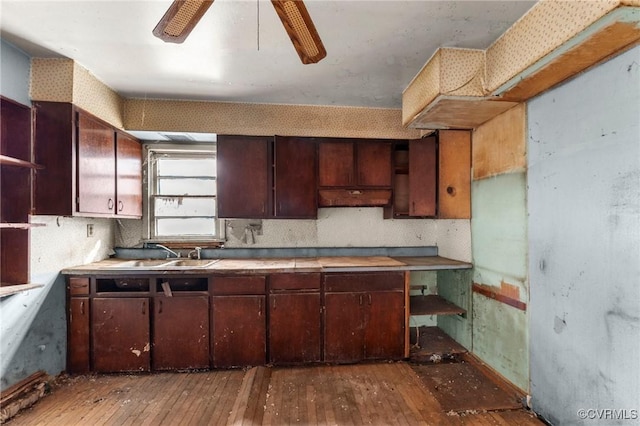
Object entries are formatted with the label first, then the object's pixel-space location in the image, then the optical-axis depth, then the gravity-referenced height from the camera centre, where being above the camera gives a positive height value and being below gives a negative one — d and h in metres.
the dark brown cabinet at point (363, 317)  2.68 -0.95
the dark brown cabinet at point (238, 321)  2.60 -0.95
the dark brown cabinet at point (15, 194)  2.16 +0.15
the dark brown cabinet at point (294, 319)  2.64 -0.94
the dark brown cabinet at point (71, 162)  2.26 +0.43
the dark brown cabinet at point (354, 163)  3.07 +0.53
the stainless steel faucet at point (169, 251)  3.19 -0.40
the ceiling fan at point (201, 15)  1.09 +0.76
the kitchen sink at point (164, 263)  2.63 -0.49
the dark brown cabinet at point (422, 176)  3.04 +0.39
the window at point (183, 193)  3.33 +0.25
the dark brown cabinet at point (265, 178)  3.00 +0.37
